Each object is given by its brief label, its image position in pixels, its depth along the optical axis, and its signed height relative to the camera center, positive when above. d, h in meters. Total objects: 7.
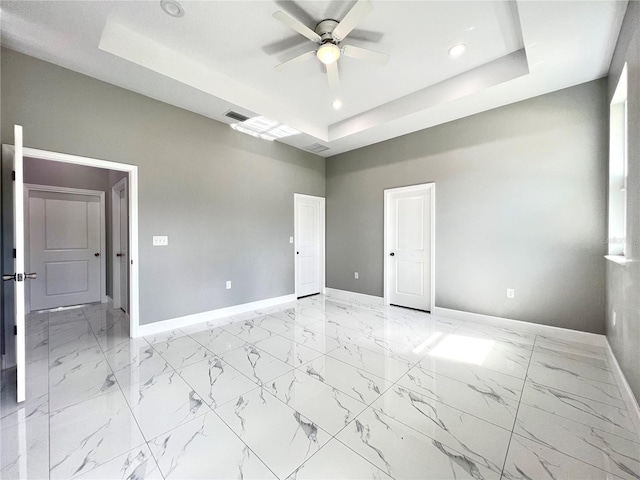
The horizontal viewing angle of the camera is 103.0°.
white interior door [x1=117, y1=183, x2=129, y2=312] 4.10 -0.25
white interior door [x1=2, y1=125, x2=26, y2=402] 1.90 -0.22
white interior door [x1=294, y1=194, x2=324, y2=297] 5.21 -0.13
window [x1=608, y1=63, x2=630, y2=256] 2.57 +0.65
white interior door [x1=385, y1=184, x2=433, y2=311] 4.22 -0.14
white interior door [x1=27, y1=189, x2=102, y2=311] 4.25 -0.19
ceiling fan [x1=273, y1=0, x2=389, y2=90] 2.01 +1.74
